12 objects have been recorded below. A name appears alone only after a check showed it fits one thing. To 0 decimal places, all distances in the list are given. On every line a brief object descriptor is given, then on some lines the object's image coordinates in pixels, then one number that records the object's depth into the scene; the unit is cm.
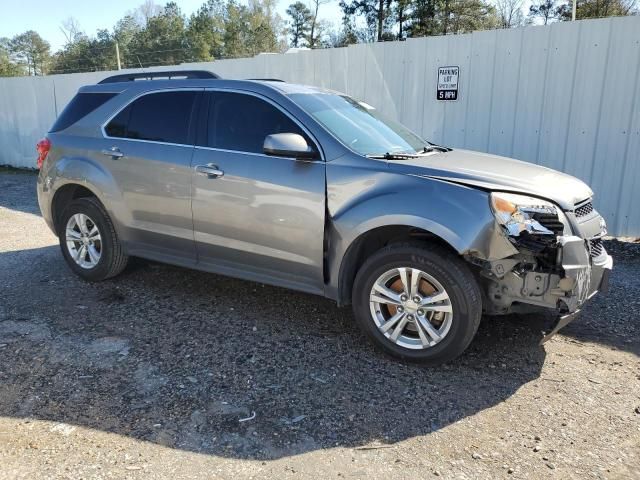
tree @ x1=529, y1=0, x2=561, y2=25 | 3543
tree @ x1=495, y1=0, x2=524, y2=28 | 2889
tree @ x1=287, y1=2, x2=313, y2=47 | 5331
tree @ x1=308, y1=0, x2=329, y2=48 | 5223
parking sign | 750
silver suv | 342
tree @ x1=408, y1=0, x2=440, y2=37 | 3556
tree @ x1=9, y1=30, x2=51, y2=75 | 5134
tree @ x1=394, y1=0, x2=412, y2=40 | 3675
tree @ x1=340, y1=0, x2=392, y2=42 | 3788
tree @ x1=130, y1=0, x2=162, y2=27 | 5169
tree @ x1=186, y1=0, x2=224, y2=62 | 4795
